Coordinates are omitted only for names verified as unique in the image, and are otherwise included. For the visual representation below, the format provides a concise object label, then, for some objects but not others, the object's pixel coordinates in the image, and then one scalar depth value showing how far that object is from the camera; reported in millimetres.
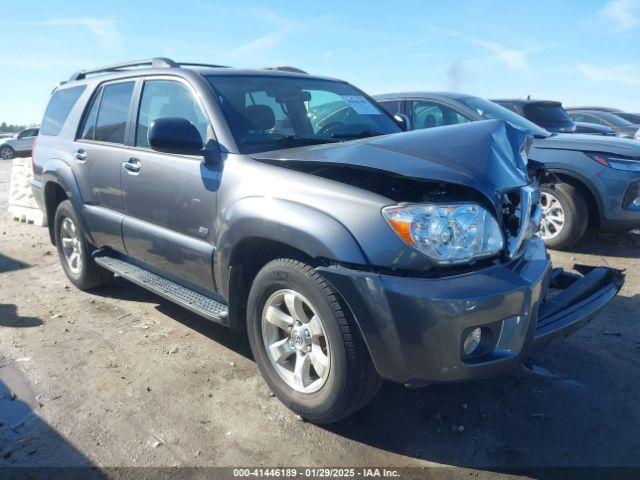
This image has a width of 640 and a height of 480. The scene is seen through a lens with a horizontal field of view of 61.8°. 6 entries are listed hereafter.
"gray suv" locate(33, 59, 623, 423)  2338
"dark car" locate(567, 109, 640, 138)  15258
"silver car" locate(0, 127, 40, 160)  25783
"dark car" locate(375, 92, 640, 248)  5492
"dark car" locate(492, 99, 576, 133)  8125
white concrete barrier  8242
